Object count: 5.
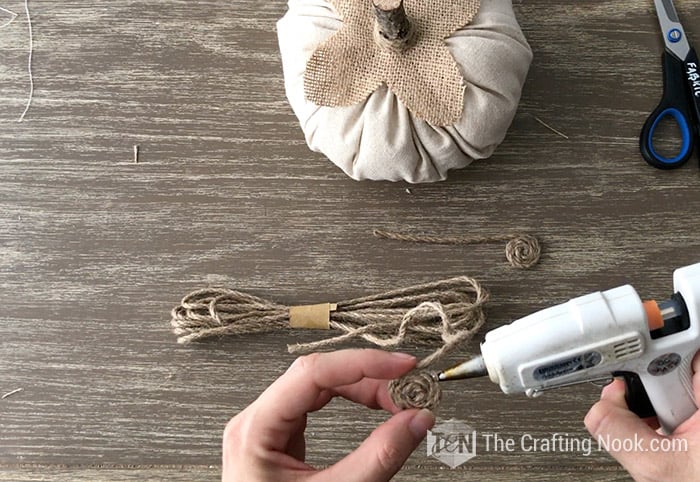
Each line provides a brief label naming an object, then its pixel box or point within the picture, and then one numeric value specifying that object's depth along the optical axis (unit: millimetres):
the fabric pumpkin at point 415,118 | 821
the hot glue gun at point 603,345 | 621
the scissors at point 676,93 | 923
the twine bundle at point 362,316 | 871
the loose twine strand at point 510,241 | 907
